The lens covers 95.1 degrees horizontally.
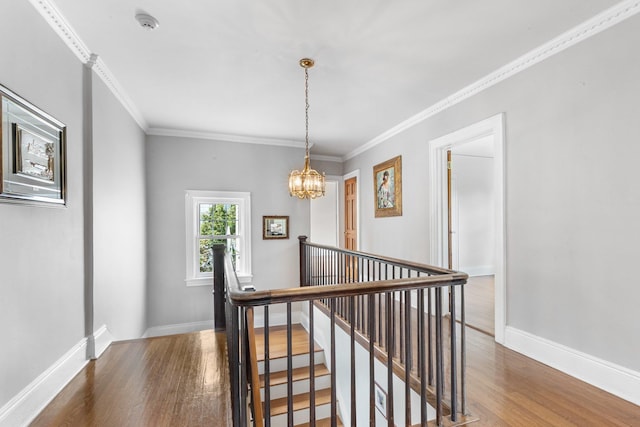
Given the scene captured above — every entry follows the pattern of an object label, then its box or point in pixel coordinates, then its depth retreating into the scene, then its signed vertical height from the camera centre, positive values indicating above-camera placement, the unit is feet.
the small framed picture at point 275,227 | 16.01 -0.81
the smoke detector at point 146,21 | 6.40 +4.33
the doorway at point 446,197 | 9.11 +0.52
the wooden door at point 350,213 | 18.61 -0.09
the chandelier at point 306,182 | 10.14 +1.04
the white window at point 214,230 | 14.79 -0.87
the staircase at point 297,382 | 10.65 -6.61
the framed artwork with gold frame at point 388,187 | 14.14 +1.24
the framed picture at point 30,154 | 4.79 +1.15
